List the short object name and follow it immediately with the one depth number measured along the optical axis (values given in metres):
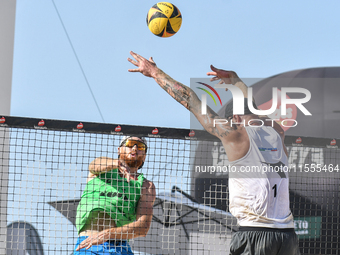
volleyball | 11.88
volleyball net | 10.86
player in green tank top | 9.63
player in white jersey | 7.86
